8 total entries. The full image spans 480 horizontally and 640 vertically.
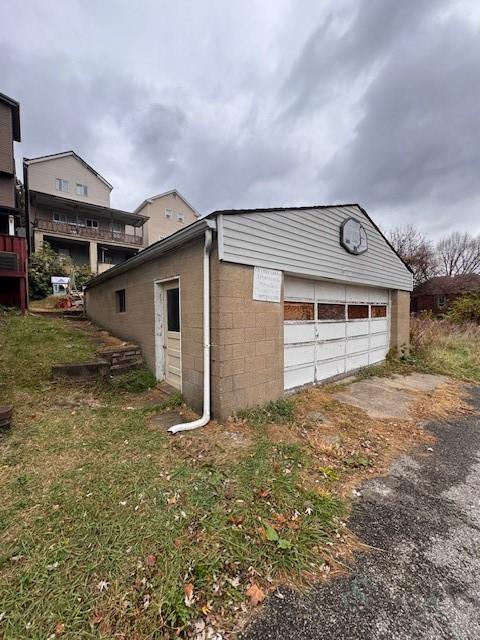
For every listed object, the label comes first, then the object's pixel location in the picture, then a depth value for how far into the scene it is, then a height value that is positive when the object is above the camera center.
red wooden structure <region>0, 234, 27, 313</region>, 9.74 +1.43
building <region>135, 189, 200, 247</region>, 24.92 +9.63
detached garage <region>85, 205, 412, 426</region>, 3.89 +0.16
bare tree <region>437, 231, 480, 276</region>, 27.62 +5.84
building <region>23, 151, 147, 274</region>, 19.33 +7.87
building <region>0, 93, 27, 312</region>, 9.88 +3.96
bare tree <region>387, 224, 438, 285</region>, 25.44 +6.00
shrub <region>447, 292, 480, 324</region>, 16.83 -0.11
